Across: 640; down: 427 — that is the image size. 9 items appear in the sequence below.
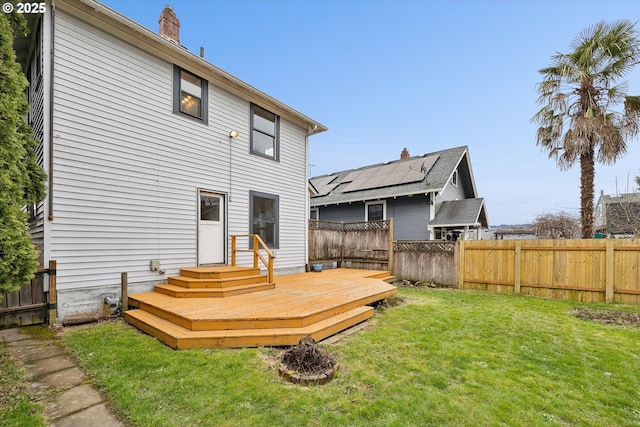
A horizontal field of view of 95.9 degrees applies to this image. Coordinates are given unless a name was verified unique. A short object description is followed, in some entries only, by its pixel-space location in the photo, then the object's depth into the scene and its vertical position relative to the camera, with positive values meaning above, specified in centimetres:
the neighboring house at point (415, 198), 1327 +90
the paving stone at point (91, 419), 229 -169
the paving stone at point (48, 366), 317 -178
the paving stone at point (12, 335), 411 -183
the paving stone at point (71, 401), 247 -172
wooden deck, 386 -158
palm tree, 855 +372
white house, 498 +131
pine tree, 314 +40
